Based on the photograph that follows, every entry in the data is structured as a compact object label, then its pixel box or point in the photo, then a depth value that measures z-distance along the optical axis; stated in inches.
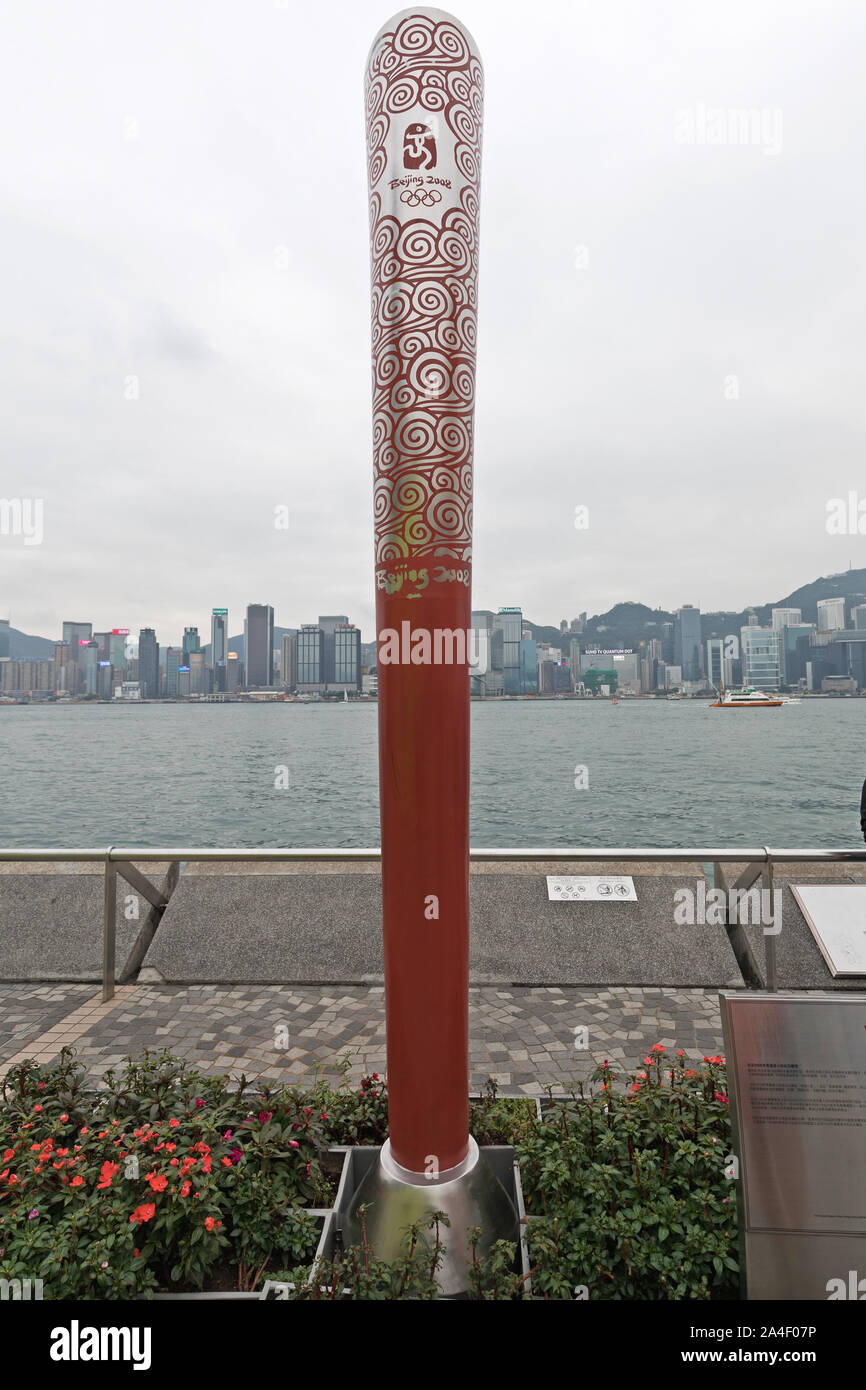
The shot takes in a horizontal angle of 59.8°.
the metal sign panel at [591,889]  261.6
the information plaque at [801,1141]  96.3
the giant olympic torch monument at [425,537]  115.6
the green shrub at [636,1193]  108.9
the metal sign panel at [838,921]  234.8
